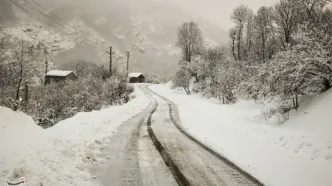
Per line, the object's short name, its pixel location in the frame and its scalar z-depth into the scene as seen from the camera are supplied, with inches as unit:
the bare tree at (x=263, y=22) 1782.7
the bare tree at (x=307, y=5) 1105.2
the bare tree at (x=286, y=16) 1433.6
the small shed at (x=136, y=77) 4025.6
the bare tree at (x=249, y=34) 2071.9
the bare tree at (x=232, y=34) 2068.7
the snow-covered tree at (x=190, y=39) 2378.2
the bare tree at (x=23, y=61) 1766.7
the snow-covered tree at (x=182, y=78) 1847.9
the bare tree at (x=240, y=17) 2034.9
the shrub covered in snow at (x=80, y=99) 1128.8
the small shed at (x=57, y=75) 3235.7
